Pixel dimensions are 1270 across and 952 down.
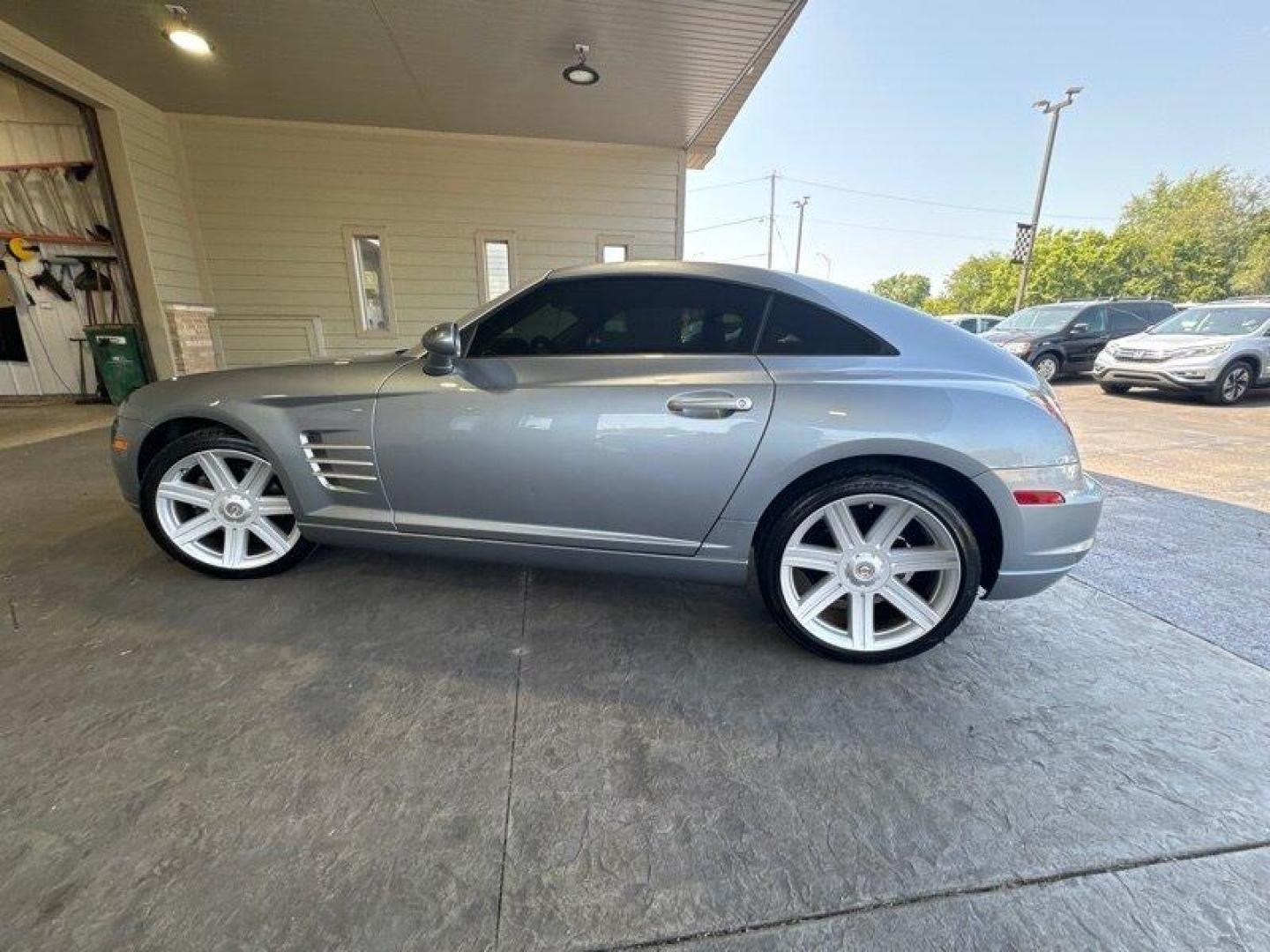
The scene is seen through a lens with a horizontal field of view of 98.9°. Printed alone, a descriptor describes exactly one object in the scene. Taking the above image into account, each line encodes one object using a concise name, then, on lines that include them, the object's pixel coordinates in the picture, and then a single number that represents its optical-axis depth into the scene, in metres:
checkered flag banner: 16.67
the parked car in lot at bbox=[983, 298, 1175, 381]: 10.08
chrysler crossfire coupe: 1.85
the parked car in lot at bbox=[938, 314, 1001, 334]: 15.86
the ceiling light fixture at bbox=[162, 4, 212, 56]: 4.55
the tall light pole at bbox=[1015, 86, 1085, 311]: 16.40
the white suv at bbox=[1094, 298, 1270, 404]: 7.62
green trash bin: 6.39
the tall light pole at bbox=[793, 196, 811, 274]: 40.59
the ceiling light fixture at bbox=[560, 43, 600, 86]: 5.20
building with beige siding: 4.80
